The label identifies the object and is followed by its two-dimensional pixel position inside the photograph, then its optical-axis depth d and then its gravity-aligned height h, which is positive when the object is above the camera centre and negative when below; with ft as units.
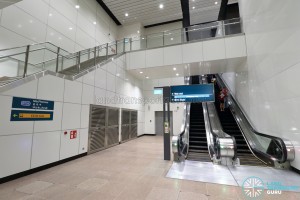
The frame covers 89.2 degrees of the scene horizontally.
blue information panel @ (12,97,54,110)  12.66 +1.17
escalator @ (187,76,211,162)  18.76 -3.16
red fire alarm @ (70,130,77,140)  18.07 -2.13
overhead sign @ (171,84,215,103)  19.21 +2.99
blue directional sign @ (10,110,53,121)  12.52 +0.12
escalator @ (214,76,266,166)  16.41 -2.90
